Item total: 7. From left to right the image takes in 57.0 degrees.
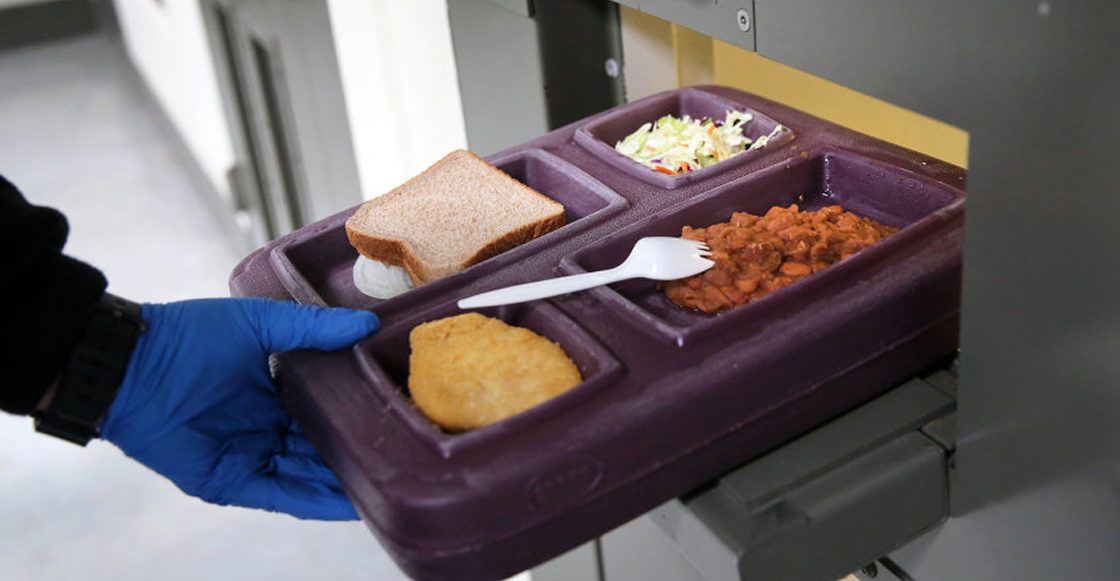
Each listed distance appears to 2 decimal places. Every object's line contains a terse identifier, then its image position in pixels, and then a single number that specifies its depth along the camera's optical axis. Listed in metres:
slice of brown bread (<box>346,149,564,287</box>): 1.14
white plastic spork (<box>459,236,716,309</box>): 0.98
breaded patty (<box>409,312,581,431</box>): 0.89
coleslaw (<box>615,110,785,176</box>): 1.25
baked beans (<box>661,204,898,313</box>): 0.99
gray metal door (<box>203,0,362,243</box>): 2.38
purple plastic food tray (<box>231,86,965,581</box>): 0.81
